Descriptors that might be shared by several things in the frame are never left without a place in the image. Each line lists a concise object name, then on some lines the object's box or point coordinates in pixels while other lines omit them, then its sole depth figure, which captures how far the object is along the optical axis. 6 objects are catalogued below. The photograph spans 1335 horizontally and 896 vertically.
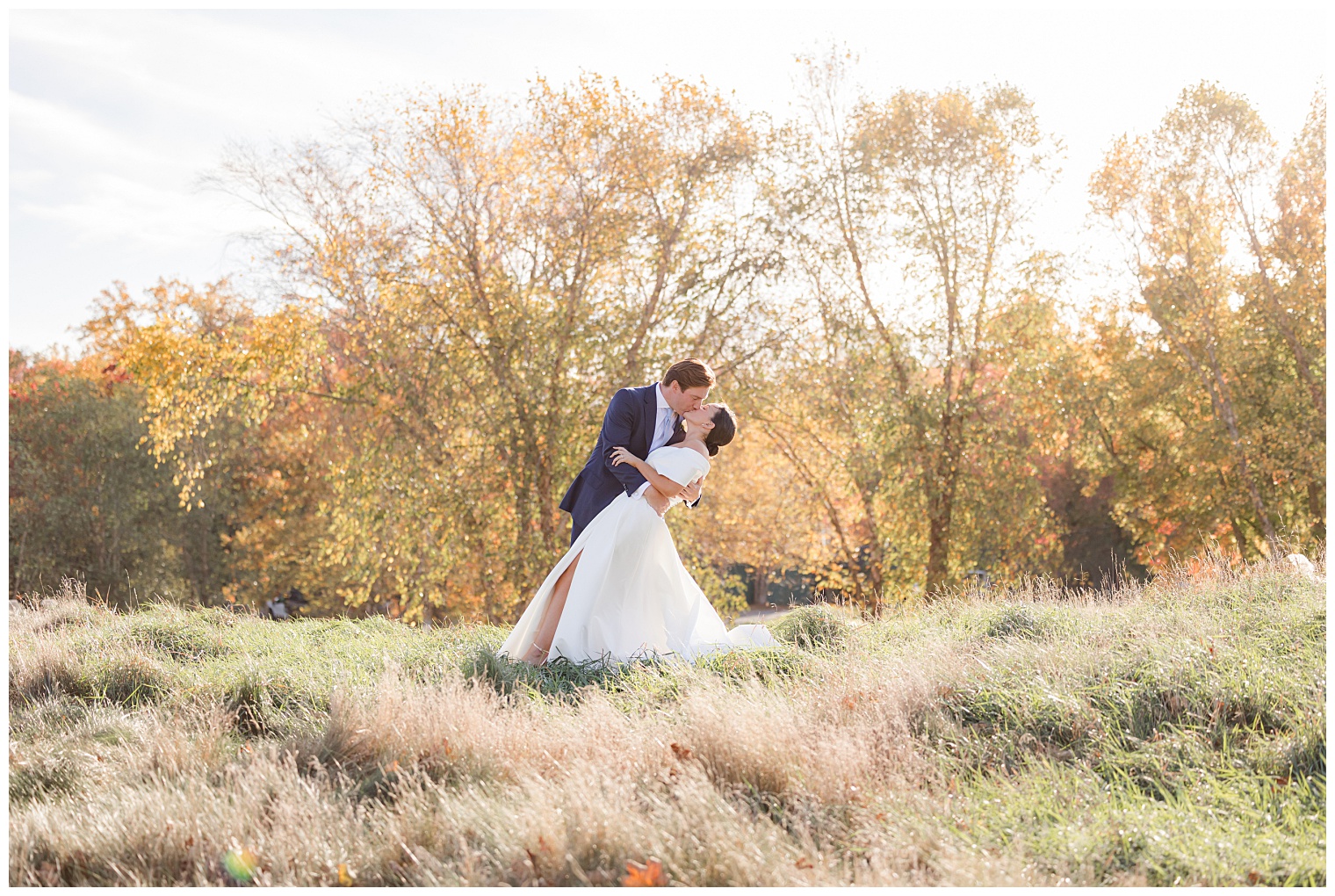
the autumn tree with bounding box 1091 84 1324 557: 16.53
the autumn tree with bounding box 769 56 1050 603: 14.04
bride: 5.76
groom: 5.92
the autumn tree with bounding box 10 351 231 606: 20.59
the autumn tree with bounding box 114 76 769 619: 11.88
